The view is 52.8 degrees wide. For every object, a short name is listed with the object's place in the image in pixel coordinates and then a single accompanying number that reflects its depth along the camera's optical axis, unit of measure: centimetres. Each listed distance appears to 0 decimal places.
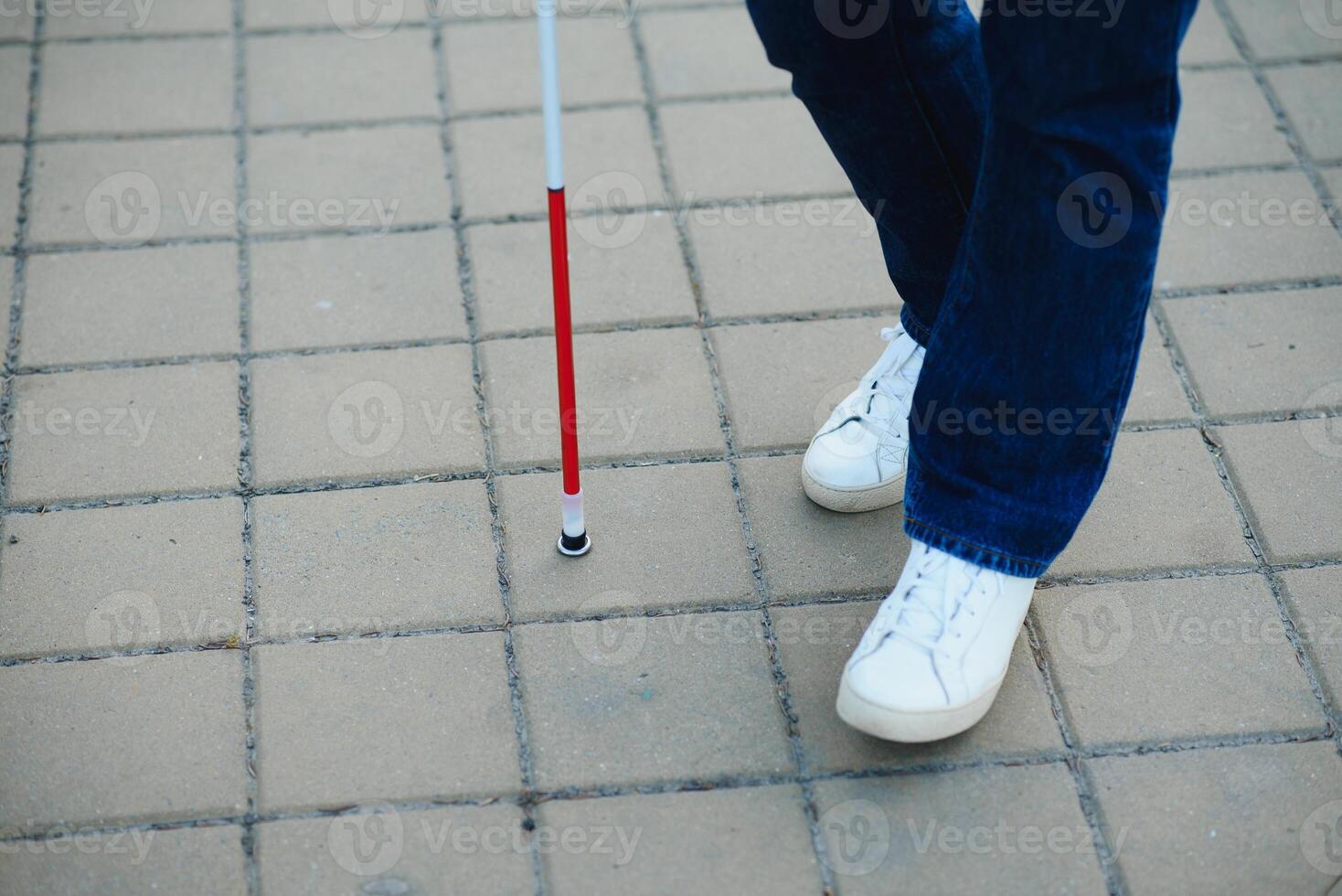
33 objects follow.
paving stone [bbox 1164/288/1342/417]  223
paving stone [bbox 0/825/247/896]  159
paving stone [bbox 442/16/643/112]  276
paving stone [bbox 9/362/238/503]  206
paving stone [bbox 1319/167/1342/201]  258
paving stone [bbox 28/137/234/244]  248
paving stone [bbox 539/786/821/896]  160
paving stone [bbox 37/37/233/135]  270
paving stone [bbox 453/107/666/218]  255
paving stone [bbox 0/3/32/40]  288
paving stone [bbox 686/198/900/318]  237
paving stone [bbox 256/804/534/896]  160
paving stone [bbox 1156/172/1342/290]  244
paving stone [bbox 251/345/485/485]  209
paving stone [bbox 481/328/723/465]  213
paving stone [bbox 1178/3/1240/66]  288
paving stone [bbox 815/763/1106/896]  161
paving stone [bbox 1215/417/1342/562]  201
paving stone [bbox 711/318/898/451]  217
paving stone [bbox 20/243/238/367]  227
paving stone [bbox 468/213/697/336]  234
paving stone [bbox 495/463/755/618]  192
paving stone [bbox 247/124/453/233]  251
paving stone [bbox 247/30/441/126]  273
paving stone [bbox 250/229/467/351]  230
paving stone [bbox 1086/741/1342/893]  162
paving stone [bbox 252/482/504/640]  189
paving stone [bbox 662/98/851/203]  259
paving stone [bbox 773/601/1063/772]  174
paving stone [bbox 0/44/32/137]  267
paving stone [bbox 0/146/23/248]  246
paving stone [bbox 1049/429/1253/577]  199
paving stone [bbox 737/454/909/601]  194
